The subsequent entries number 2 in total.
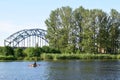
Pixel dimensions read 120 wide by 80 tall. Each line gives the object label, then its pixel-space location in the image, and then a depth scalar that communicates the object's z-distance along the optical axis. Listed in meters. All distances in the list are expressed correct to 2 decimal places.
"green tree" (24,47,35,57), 62.28
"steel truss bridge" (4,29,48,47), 89.14
